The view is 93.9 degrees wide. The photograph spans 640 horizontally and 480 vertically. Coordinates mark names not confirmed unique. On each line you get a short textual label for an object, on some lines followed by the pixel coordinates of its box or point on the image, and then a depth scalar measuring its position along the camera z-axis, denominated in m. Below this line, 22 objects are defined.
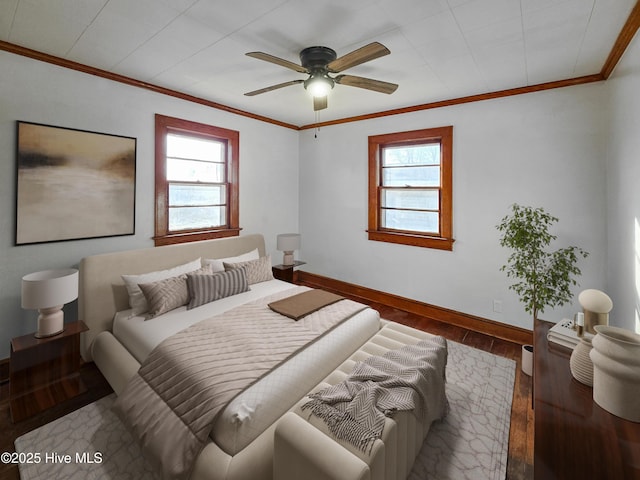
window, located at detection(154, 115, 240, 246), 3.46
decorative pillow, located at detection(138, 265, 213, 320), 2.67
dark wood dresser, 0.92
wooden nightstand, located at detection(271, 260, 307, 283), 4.31
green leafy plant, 2.67
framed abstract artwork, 2.53
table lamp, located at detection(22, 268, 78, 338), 2.24
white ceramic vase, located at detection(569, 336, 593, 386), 1.33
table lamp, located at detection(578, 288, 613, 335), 1.58
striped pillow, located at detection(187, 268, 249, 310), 2.87
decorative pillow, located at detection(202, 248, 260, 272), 3.41
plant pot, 2.66
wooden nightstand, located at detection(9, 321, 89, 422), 2.20
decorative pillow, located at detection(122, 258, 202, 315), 2.75
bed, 1.49
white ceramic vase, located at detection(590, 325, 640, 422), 1.06
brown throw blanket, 2.60
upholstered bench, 1.18
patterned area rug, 1.74
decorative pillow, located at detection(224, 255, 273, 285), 3.47
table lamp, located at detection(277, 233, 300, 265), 4.38
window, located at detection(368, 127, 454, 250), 3.73
